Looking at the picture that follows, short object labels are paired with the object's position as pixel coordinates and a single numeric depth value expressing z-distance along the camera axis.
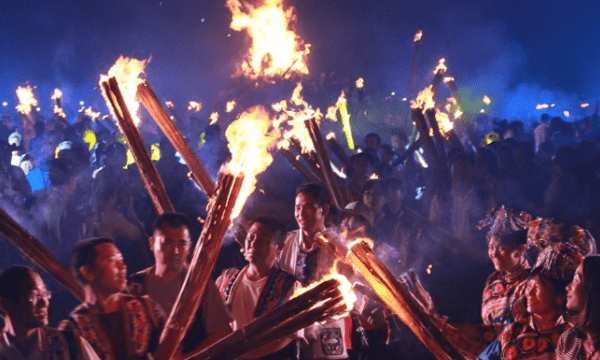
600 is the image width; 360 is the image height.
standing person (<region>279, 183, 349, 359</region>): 5.12
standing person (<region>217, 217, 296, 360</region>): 4.30
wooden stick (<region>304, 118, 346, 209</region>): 6.44
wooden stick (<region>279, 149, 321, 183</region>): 7.39
